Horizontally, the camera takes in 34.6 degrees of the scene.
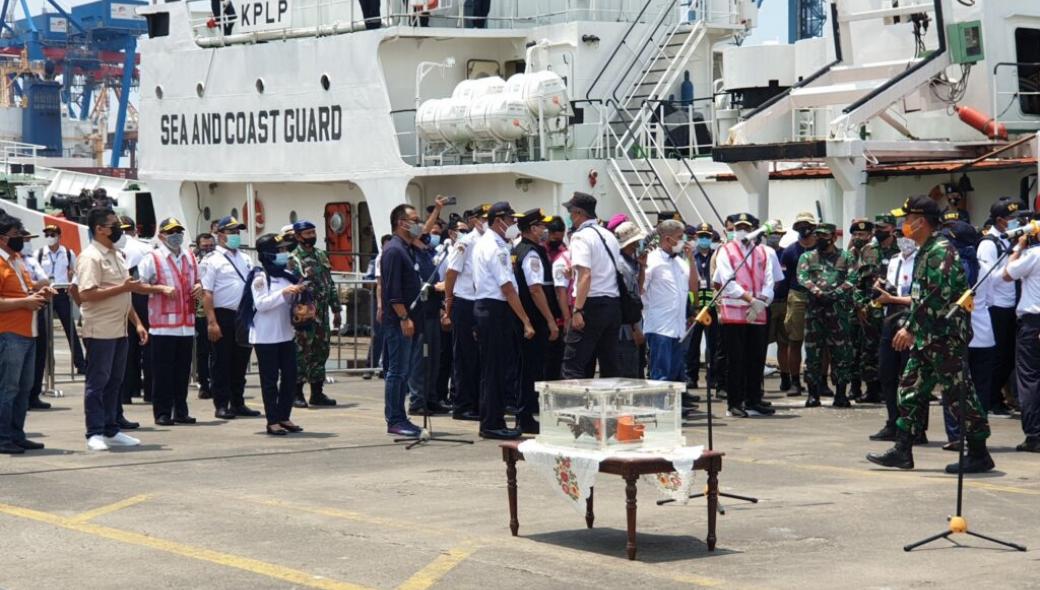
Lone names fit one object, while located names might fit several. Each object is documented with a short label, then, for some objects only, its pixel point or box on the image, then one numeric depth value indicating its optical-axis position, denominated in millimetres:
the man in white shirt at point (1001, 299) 13336
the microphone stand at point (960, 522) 8120
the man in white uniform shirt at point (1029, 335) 11969
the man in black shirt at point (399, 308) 12445
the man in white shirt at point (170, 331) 13898
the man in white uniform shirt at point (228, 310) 14523
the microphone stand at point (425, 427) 12507
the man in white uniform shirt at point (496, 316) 12406
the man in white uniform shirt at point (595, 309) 11992
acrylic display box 8109
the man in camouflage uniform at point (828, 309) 15055
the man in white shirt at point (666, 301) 13359
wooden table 7805
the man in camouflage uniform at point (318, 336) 15297
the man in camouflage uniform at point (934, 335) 10484
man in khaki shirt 11805
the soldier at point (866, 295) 14953
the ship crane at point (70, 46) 116750
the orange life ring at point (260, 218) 26750
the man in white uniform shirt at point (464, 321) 13289
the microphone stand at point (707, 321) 9275
